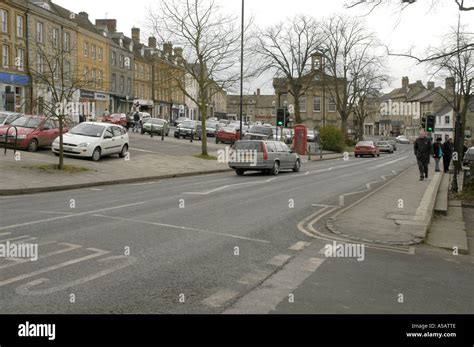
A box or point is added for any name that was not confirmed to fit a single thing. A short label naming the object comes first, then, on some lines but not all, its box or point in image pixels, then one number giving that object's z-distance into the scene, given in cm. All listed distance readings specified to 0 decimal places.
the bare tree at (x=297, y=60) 5316
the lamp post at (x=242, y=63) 3177
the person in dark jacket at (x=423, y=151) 1859
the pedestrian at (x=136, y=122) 4547
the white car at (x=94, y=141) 2216
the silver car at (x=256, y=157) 2258
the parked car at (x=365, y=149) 4816
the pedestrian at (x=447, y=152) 2617
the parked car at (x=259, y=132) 4407
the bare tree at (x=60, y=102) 1777
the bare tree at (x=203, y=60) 3084
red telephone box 4300
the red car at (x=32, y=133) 2212
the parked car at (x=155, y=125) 4394
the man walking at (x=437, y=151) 2458
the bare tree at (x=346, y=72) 5803
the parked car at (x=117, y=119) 4255
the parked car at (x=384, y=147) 6138
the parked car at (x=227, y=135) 4316
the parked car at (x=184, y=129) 4444
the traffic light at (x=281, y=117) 3547
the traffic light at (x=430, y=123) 2739
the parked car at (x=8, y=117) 2409
